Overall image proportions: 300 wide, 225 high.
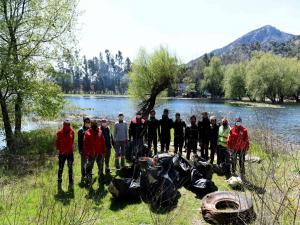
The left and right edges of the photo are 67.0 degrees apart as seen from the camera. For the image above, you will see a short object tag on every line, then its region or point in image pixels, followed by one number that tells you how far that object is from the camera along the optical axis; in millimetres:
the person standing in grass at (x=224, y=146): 7359
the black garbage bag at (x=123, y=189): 5882
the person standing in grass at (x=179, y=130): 8420
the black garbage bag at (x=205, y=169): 6646
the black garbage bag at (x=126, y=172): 6701
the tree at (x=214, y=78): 58621
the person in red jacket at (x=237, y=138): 6745
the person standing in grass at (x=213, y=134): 7998
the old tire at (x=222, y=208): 4891
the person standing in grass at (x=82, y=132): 6735
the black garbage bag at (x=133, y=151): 8165
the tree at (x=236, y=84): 48469
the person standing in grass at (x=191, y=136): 8321
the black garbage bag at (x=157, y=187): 5644
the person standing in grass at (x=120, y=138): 7551
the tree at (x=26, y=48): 10516
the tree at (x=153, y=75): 21031
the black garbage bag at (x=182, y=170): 6516
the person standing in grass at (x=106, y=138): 7213
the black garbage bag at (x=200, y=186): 6220
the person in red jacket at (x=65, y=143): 6386
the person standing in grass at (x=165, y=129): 8502
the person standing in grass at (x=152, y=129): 8513
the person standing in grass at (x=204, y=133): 8061
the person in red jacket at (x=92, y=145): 6527
